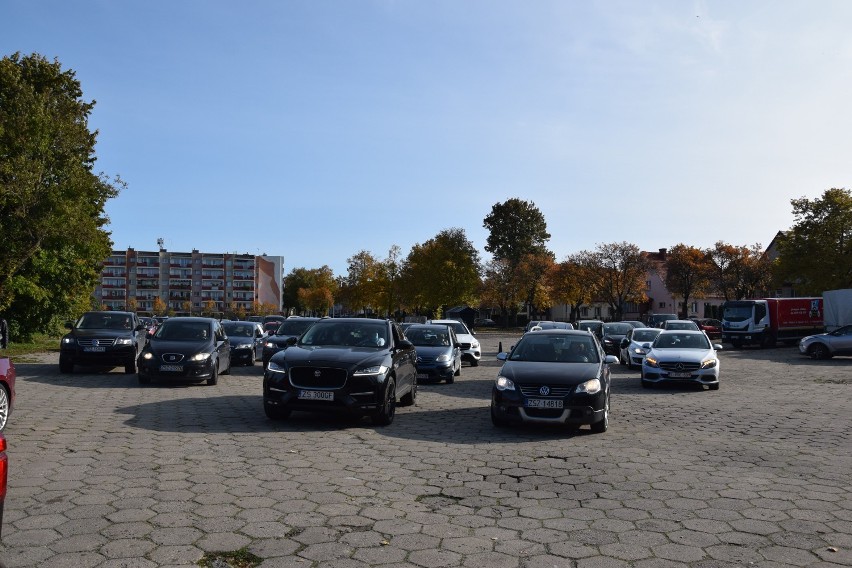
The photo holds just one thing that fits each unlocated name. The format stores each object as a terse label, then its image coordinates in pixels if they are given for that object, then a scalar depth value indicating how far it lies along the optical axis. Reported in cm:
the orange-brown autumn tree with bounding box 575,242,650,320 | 7494
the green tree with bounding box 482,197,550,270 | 10088
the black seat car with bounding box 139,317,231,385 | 1662
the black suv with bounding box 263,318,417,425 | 1052
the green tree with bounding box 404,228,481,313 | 7462
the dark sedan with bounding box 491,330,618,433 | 1029
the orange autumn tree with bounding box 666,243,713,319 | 8025
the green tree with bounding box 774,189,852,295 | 5041
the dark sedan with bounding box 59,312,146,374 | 1936
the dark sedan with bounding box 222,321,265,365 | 2459
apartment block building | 17100
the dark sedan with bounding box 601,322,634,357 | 2833
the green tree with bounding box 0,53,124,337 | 2630
